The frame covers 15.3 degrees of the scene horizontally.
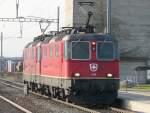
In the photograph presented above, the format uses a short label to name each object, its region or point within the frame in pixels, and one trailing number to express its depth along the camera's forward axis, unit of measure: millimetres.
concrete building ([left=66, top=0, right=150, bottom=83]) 78562
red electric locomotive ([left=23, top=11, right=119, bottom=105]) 23750
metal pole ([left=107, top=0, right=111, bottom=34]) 30531
